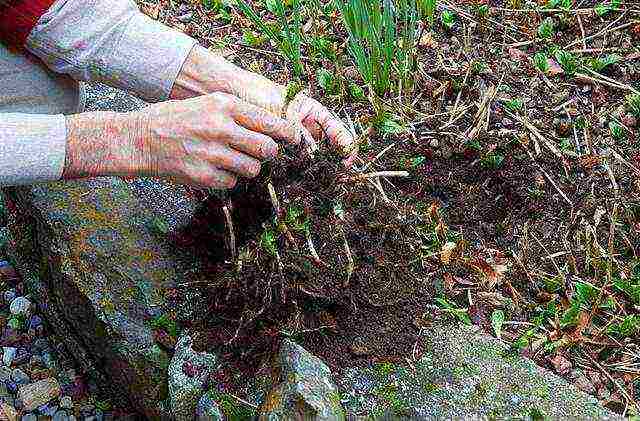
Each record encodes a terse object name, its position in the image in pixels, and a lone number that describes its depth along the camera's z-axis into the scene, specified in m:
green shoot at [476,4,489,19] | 2.54
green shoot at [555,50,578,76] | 2.33
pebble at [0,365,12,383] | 2.13
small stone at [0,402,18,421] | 2.00
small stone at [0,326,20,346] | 2.20
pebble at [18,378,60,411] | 2.06
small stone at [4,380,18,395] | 2.11
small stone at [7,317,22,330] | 2.24
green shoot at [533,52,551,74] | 2.34
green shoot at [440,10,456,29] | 2.52
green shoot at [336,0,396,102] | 1.95
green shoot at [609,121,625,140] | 2.18
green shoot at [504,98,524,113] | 2.22
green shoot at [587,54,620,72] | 2.33
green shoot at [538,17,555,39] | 2.46
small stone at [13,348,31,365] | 2.17
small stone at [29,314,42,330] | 2.24
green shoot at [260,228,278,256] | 1.51
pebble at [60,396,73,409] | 2.07
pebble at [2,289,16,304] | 2.31
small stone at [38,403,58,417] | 2.07
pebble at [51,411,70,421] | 2.05
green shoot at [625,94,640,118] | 2.21
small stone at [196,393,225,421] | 1.51
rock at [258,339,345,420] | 1.35
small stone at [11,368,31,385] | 2.12
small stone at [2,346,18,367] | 2.17
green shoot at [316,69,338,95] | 2.37
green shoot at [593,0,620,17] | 2.47
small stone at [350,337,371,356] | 1.55
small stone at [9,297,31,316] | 2.27
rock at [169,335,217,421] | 1.58
